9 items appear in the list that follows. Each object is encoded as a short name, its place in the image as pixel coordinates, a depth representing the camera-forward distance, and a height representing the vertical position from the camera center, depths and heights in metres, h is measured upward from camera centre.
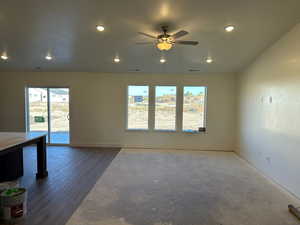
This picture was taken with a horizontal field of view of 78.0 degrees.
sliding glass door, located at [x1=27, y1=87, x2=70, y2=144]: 6.07 -0.17
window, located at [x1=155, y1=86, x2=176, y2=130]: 5.95 -0.02
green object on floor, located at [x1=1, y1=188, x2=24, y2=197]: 2.28 -1.07
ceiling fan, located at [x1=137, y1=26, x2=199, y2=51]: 2.78 +1.01
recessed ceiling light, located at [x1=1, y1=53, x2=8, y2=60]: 4.51 +1.24
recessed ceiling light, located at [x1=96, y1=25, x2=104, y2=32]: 3.16 +1.37
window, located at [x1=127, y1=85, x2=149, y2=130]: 6.03 +0.01
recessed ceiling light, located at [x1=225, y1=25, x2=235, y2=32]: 3.10 +1.36
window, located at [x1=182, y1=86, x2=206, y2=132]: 5.92 -0.05
